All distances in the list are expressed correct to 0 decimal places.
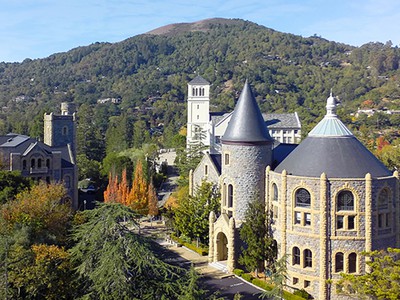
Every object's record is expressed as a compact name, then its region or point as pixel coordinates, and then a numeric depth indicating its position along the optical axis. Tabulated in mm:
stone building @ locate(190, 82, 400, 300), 31047
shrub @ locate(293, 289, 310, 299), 31200
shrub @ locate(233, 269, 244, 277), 34812
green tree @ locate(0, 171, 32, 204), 37744
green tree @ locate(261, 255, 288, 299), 24562
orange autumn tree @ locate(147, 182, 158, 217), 52031
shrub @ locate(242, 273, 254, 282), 33928
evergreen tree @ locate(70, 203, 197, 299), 23000
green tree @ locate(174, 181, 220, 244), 39912
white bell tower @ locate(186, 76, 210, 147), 84000
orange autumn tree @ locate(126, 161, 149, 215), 49119
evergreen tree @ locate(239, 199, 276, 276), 34000
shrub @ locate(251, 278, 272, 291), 32250
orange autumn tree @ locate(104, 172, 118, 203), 48775
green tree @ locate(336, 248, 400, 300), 23420
